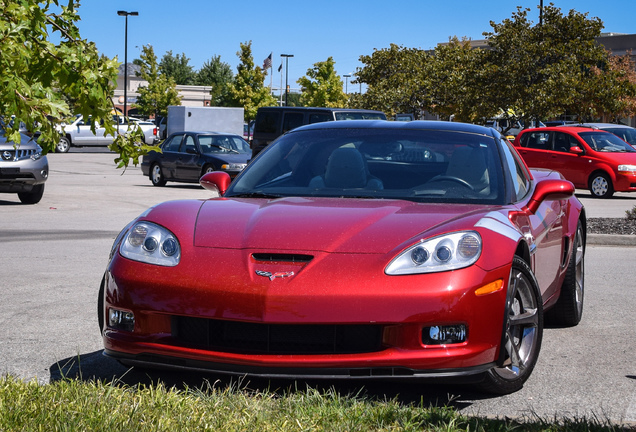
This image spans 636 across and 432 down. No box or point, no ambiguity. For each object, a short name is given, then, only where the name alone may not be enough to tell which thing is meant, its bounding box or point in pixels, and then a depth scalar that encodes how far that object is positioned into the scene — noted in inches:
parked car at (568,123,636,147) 964.9
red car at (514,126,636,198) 813.9
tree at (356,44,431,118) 1876.2
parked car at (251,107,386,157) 906.1
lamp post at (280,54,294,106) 3529.5
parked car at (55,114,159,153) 1694.1
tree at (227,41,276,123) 2802.7
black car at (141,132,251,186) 896.9
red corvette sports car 158.6
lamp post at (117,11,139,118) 2444.4
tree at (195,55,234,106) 4259.4
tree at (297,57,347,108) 2834.6
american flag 2699.3
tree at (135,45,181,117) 2930.6
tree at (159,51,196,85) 4210.1
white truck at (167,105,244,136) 1600.6
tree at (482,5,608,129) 1250.6
